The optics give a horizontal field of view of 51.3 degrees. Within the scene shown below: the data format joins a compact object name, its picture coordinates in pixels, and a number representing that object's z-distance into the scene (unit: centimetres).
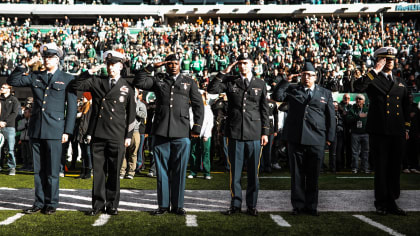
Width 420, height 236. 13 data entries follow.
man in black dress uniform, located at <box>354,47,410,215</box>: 620
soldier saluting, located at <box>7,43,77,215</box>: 607
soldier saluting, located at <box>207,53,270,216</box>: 624
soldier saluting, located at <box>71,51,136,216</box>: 606
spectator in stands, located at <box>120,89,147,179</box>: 1016
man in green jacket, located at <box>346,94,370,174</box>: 1164
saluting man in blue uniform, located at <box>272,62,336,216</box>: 619
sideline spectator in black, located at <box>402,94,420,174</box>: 1173
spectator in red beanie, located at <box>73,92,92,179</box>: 1008
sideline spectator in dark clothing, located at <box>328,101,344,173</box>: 1170
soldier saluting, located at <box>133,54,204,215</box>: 612
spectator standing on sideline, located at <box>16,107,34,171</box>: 1170
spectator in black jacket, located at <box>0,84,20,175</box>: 1089
